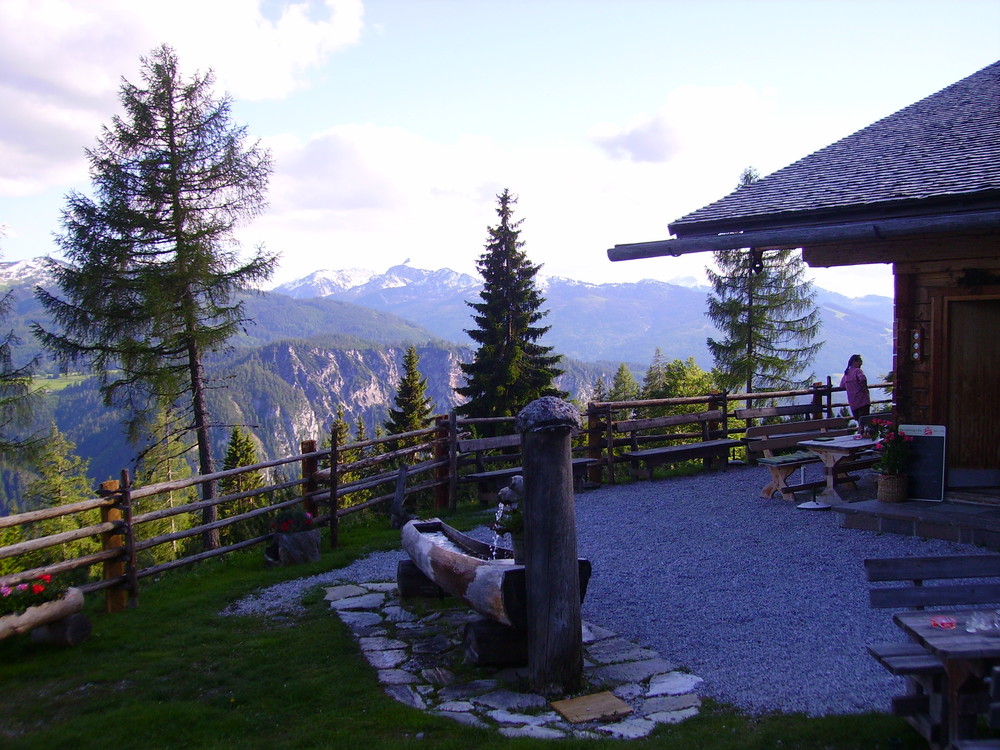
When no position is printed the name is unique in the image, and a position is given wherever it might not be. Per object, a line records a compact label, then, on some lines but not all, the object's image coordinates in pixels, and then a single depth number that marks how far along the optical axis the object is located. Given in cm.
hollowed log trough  493
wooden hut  774
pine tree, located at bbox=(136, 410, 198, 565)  2609
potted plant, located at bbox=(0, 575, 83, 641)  562
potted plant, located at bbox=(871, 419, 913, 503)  852
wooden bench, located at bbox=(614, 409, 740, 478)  1258
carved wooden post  475
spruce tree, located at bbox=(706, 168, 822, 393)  3108
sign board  843
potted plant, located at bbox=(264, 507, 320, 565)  845
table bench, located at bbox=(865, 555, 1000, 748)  337
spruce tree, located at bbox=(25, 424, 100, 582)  3684
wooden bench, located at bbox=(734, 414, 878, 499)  997
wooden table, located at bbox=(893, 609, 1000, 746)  322
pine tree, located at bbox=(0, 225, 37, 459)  1592
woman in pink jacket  1167
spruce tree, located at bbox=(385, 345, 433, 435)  3747
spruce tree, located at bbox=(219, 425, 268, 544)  1411
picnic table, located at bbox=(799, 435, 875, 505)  931
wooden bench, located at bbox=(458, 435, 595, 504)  1135
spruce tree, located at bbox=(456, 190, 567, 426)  2991
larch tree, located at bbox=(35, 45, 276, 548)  1678
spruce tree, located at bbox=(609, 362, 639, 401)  5882
